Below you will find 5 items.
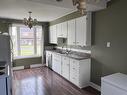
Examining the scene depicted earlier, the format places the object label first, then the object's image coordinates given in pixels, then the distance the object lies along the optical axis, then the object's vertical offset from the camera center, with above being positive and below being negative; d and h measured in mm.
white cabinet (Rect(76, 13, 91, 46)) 3174 +355
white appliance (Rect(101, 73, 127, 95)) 1905 -777
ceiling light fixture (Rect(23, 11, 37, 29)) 3579 +672
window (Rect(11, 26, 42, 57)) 5383 +133
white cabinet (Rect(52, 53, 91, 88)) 3203 -885
